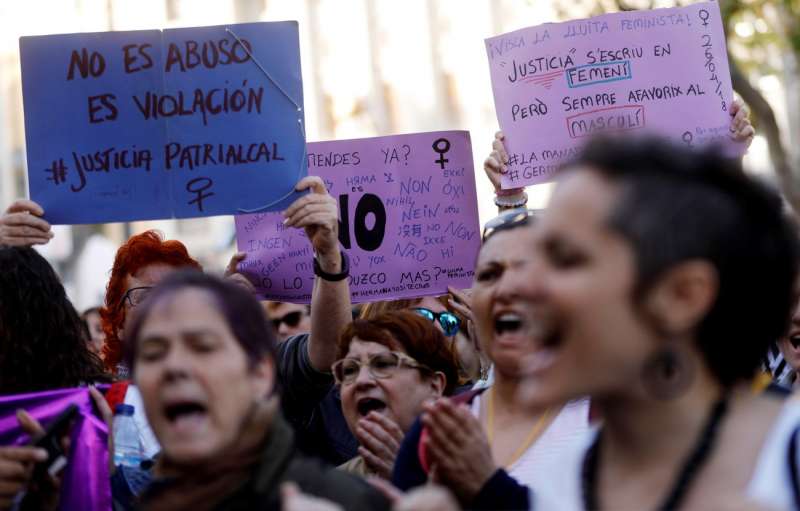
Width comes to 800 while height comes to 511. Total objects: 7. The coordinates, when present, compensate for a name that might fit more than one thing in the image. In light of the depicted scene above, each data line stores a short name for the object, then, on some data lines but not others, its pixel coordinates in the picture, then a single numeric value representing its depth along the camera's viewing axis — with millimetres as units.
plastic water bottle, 4047
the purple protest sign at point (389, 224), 5652
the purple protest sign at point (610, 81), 5441
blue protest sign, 4930
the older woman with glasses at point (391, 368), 4613
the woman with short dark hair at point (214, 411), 2785
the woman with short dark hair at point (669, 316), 2324
